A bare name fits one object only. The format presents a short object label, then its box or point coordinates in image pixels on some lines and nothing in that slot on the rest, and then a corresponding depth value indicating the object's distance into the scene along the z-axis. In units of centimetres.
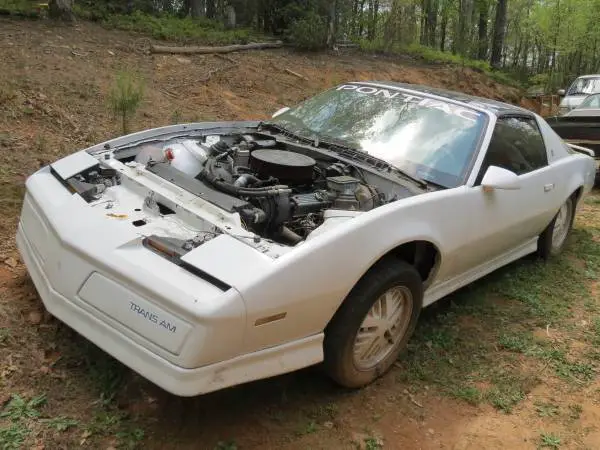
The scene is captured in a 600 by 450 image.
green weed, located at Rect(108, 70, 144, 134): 618
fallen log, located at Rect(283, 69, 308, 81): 1112
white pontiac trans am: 241
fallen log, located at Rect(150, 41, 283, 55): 1022
